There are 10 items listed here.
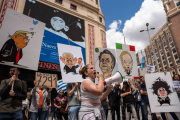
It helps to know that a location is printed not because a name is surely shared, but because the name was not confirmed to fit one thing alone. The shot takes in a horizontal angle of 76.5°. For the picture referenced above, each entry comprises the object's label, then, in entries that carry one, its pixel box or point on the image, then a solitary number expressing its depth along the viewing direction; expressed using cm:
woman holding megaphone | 167
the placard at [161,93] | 416
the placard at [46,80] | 432
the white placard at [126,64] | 562
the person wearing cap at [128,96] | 441
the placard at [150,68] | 516
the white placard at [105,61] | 535
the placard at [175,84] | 419
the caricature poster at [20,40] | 278
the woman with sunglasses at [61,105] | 445
